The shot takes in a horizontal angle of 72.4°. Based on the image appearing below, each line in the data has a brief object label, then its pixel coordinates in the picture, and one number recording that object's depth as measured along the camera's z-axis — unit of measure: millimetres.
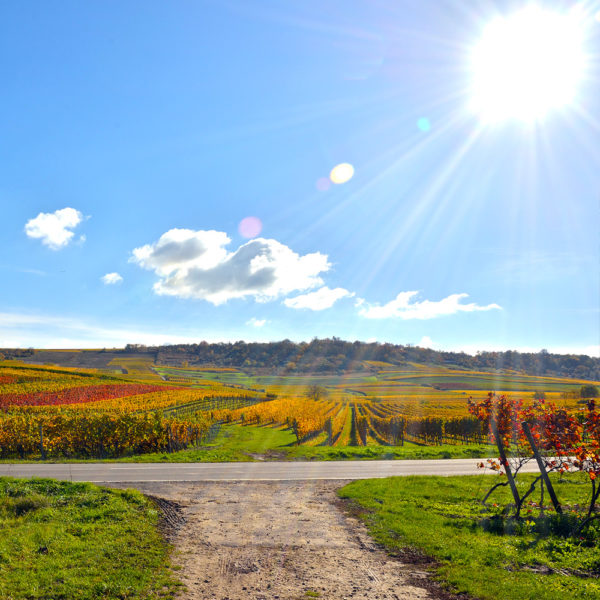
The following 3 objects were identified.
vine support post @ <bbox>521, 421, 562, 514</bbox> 12331
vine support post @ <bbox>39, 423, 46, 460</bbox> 27800
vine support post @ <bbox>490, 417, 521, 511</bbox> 12567
